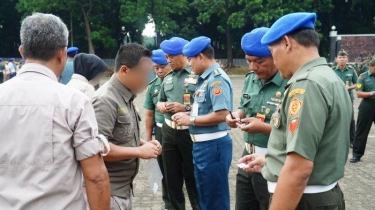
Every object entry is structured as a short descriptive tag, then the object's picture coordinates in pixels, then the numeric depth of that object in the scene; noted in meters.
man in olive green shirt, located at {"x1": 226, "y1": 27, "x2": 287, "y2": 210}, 3.08
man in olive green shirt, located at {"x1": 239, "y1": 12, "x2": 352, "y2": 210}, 1.95
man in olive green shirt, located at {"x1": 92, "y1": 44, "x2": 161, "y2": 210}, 2.58
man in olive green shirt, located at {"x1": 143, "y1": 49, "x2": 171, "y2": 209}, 5.32
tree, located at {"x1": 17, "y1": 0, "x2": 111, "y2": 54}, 34.59
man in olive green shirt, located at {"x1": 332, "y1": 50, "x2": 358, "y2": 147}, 8.25
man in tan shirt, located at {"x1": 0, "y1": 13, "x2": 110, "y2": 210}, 1.83
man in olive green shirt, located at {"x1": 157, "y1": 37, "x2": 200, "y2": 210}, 4.50
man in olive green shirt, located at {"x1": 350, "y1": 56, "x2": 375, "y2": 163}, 6.91
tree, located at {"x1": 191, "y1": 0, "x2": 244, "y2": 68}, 33.78
